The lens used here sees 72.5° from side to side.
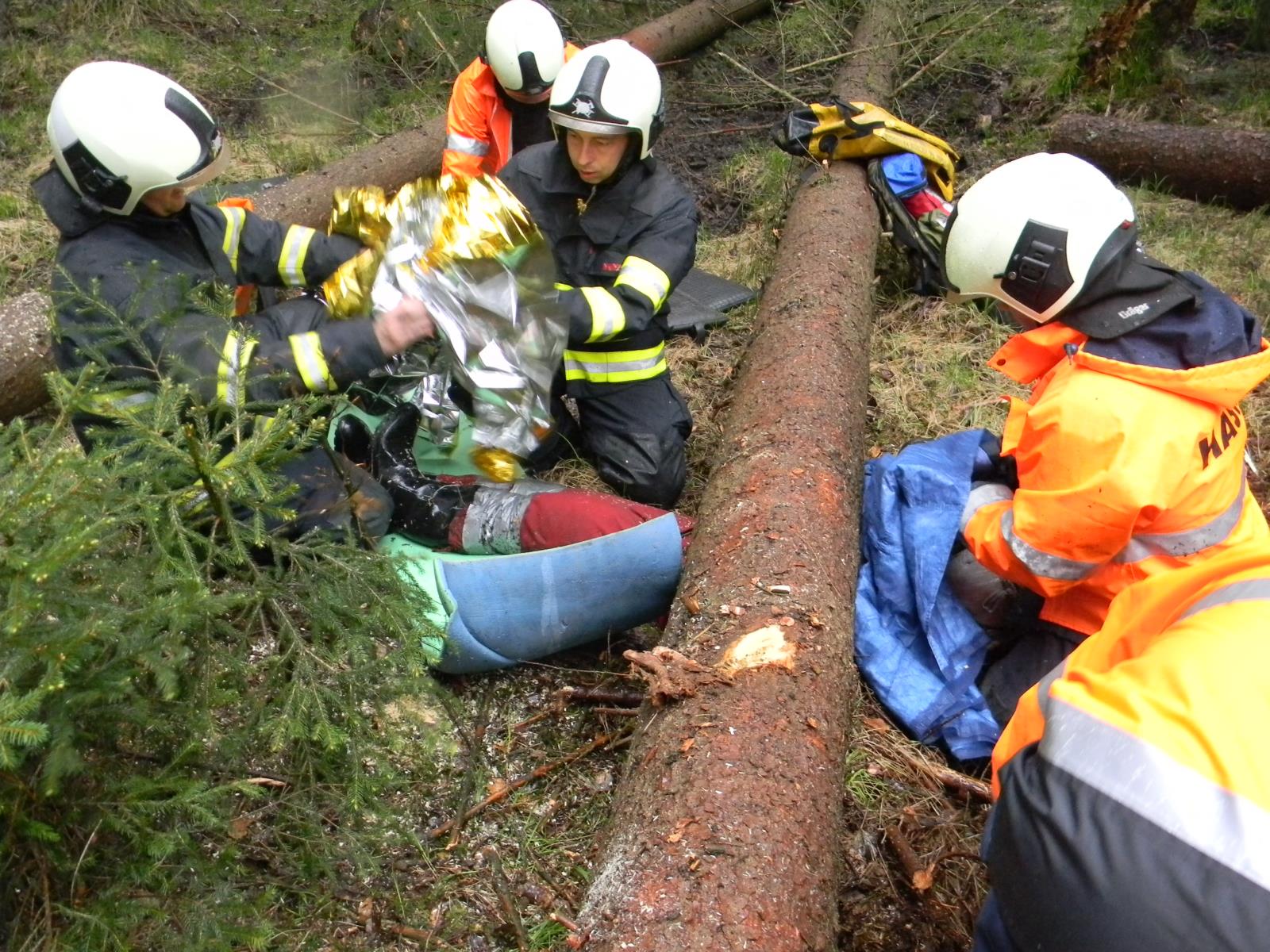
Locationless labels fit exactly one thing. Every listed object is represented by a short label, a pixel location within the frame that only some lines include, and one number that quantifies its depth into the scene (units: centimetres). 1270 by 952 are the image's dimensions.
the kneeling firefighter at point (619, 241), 323
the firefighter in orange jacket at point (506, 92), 443
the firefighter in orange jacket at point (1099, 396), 206
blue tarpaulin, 248
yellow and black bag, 470
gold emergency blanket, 240
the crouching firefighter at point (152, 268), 225
